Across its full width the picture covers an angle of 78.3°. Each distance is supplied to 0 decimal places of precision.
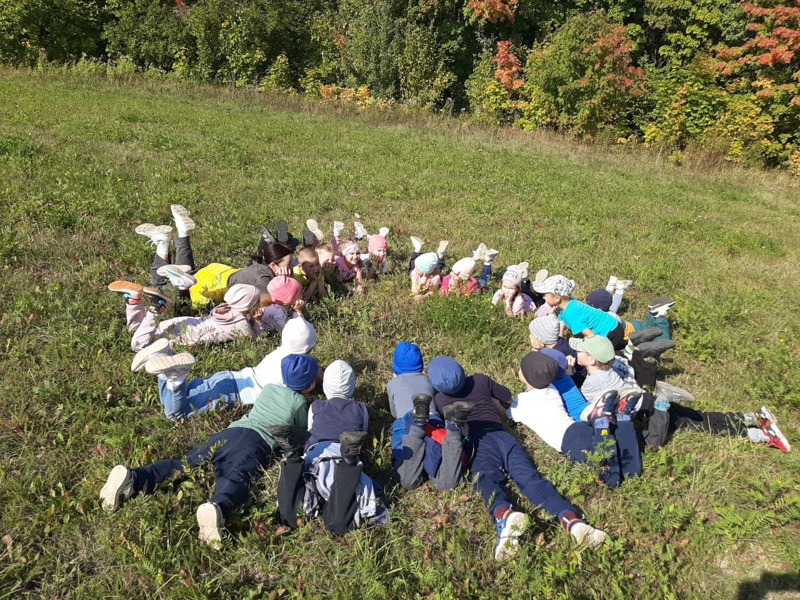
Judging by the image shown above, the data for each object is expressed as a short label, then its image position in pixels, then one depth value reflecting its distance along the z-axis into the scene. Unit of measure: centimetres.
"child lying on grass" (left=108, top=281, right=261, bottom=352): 457
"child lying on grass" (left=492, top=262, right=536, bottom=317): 615
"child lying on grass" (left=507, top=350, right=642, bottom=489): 377
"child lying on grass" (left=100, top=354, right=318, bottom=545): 297
